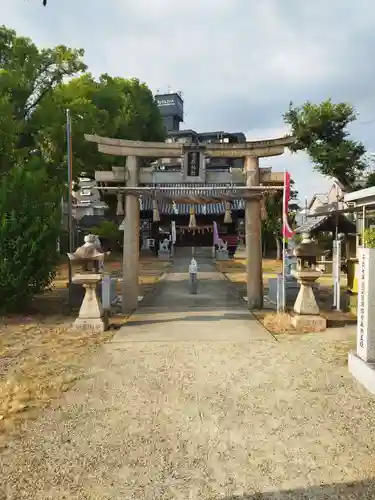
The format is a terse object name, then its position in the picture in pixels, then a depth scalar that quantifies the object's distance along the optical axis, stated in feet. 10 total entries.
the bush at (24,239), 32.96
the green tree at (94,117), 54.08
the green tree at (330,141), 78.33
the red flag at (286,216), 32.81
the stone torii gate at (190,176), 35.58
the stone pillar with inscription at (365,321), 18.89
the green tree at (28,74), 54.70
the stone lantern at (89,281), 28.99
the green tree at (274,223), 94.58
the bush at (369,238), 24.00
